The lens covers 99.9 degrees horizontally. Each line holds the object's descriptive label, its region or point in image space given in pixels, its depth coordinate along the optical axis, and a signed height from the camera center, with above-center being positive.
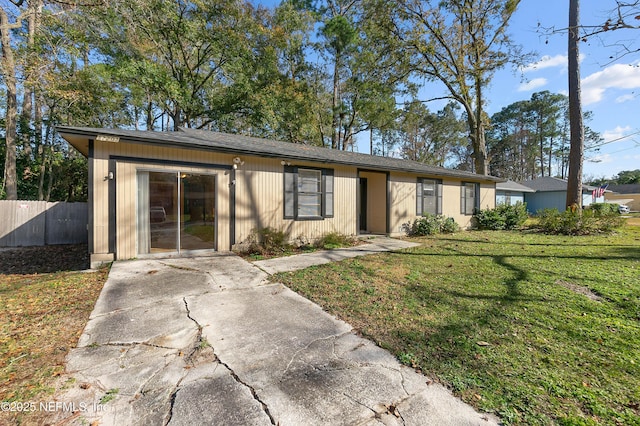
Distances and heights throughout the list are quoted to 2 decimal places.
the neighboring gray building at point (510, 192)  20.94 +1.53
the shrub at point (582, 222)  9.87 -0.44
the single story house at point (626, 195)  29.73 +1.80
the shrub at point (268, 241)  6.85 -0.80
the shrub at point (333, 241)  7.89 -0.92
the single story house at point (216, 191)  5.39 +0.51
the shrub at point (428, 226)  10.36 -0.60
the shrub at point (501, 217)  12.39 -0.32
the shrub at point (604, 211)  10.21 -0.04
